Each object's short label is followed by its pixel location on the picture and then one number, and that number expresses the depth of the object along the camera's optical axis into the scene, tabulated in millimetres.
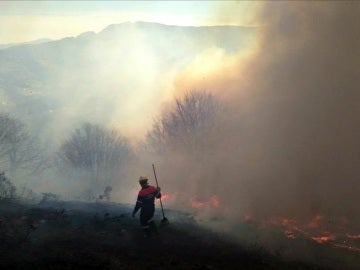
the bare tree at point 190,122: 47250
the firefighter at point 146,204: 13133
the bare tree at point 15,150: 49219
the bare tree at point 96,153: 53219
